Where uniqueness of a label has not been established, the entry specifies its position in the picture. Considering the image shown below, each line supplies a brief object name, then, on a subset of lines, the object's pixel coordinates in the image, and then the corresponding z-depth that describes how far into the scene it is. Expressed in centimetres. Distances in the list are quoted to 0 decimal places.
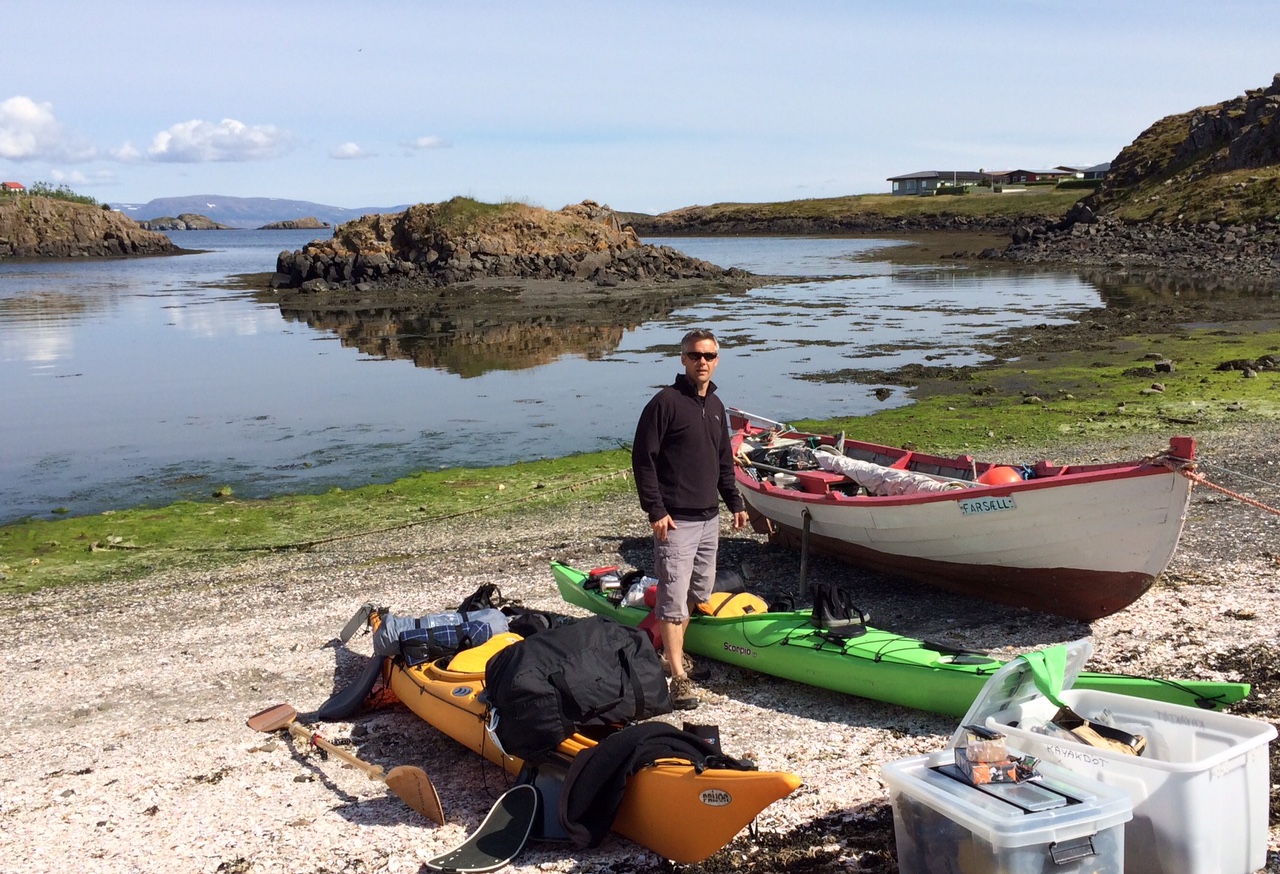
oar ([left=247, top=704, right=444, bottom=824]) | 584
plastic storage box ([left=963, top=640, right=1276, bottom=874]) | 443
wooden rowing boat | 752
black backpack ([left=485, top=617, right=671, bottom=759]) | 581
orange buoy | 938
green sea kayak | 591
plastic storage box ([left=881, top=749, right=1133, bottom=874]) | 412
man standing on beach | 671
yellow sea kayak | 482
